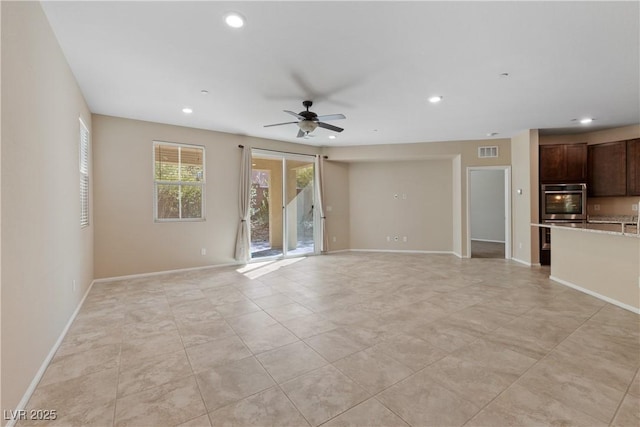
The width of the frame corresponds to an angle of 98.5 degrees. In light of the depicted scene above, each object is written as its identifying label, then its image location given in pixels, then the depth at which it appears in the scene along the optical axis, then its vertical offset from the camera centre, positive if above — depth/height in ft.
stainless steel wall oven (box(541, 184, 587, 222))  18.54 +0.56
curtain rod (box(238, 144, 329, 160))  19.79 +4.89
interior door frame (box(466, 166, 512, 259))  21.09 +0.46
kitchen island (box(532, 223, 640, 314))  10.94 -2.37
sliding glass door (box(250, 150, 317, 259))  21.16 +0.67
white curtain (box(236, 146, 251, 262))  19.70 +0.62
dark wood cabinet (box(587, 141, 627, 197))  17.63 +2.69
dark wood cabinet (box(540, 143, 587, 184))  18.71 +3.24
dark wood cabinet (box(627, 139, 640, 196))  16.97 +2.63
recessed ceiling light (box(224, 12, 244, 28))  7.35 +5.31
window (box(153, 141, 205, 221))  17.20 +2.14
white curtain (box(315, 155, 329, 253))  23.66 +1.12
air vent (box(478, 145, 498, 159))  21.26 +4.61
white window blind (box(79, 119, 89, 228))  12.41 +1.91
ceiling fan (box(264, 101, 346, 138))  12.55 +4.32
